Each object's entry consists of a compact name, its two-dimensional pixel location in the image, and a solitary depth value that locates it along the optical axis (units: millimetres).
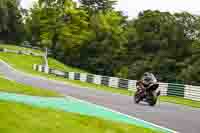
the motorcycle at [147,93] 19312
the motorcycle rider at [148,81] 19402
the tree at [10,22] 103250
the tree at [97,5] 101125
